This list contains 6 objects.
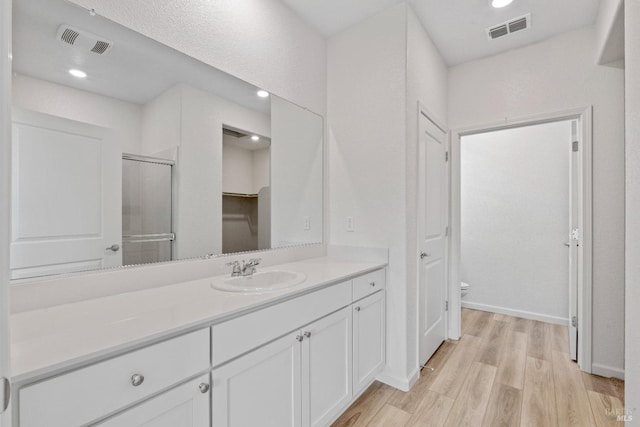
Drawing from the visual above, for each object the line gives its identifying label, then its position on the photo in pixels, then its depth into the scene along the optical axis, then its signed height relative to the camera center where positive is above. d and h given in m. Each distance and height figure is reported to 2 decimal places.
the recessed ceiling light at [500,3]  1.96 +1.43
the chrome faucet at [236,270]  1.58 -0.31
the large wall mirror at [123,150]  1.07 +0.29
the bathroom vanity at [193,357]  0.74 -0.47
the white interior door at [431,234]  2.25 -0.17
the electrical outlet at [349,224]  2.26 -0.09
